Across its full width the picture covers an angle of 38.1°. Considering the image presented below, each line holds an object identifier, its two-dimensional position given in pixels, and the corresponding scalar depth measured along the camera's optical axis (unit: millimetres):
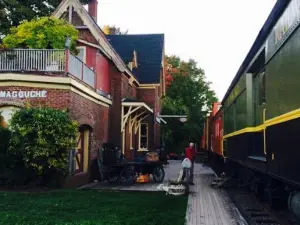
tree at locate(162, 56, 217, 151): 45219
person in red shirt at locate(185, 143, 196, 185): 15623
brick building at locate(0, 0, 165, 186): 13828
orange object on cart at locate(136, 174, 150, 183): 16547
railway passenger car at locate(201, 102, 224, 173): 19775
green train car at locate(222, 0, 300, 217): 5219
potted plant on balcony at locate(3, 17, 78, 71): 16125
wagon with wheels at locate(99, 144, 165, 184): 16162
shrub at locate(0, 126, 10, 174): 13203
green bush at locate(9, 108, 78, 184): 12352
